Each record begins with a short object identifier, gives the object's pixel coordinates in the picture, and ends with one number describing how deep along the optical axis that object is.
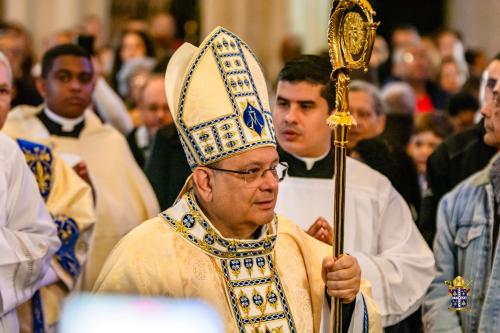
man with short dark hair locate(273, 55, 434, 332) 10.48
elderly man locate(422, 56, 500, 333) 9.89
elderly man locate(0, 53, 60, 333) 10.33
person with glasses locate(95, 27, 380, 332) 8.45
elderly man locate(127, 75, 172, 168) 15.72
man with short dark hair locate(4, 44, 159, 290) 13.78
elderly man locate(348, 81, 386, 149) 13.53
